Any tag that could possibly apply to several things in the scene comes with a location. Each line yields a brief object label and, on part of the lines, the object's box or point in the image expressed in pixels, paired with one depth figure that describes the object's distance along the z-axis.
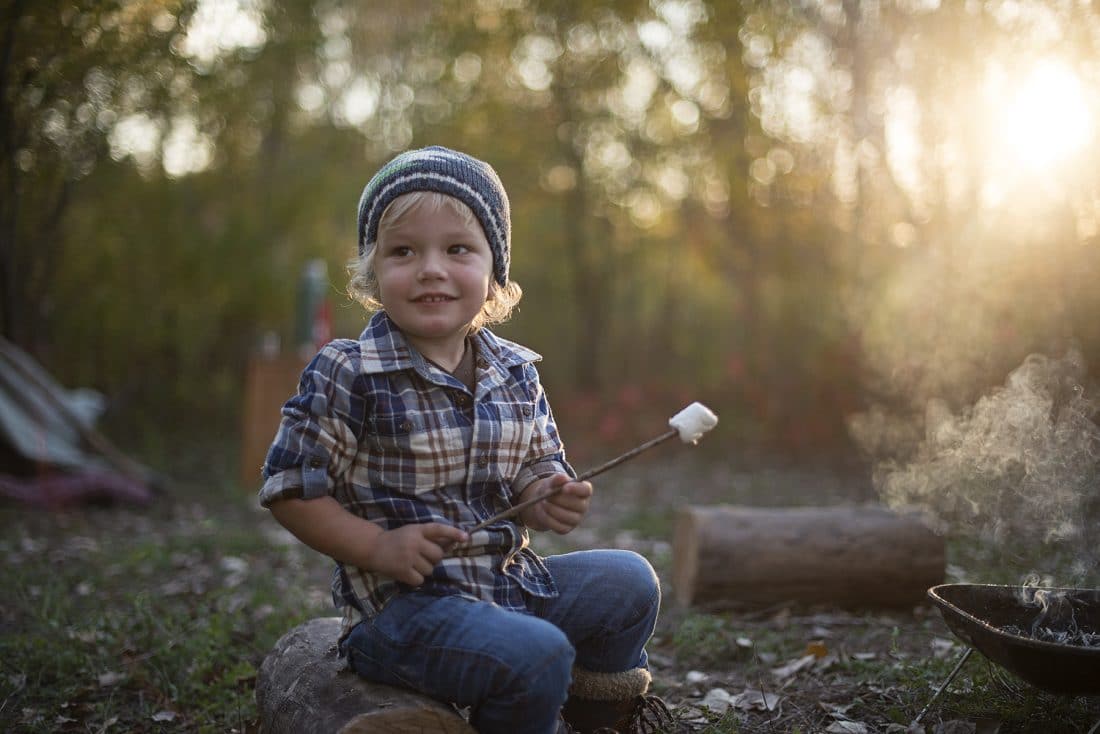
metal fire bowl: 2.38
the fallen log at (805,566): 4.55
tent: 6.88
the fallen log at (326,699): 2.23
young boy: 2.23
